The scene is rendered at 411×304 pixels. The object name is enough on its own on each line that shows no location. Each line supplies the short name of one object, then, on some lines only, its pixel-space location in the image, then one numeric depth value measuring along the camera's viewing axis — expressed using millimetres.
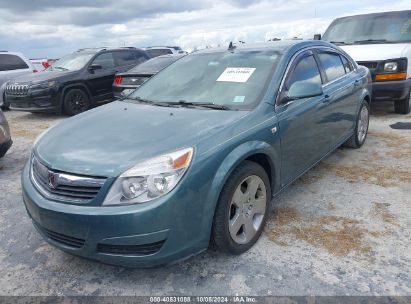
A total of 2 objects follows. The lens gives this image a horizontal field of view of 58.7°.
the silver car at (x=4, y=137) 4826
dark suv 8398
